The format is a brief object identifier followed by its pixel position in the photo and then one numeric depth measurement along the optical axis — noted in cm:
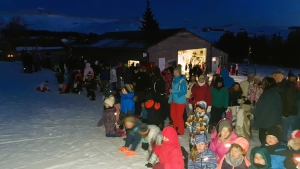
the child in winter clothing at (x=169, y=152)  395
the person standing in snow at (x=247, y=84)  798
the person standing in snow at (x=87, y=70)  1158
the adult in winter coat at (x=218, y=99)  679
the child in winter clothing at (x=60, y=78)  1338
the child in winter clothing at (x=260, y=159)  358
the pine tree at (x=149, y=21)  4849
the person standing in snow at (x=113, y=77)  1170
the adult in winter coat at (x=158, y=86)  742
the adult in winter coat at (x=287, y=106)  532
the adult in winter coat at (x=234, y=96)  740
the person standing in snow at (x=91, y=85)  1109
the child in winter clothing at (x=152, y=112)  634
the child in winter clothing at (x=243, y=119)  638
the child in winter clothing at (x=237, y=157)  365
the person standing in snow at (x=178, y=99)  661
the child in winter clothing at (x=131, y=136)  555
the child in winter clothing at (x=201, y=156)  390
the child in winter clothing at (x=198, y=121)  530
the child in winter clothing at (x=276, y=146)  380
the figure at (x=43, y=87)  1276
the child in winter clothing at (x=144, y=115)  691
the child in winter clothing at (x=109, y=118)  660
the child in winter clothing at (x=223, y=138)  438
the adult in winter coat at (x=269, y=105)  512
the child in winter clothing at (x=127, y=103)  671
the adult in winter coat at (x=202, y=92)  668
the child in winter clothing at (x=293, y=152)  373
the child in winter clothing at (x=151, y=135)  446
